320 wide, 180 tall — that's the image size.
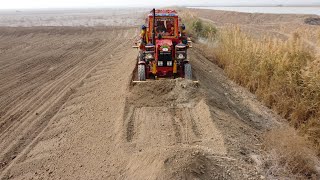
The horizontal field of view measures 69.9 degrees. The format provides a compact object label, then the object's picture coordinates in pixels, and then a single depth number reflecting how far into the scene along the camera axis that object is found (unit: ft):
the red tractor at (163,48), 22.30
